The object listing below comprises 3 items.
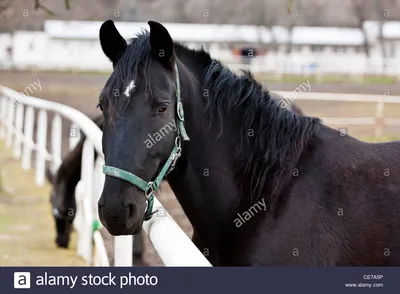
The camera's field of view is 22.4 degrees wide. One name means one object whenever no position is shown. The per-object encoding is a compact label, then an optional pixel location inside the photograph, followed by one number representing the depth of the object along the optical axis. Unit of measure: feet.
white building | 157.72
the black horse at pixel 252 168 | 15.07
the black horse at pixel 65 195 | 32.18
